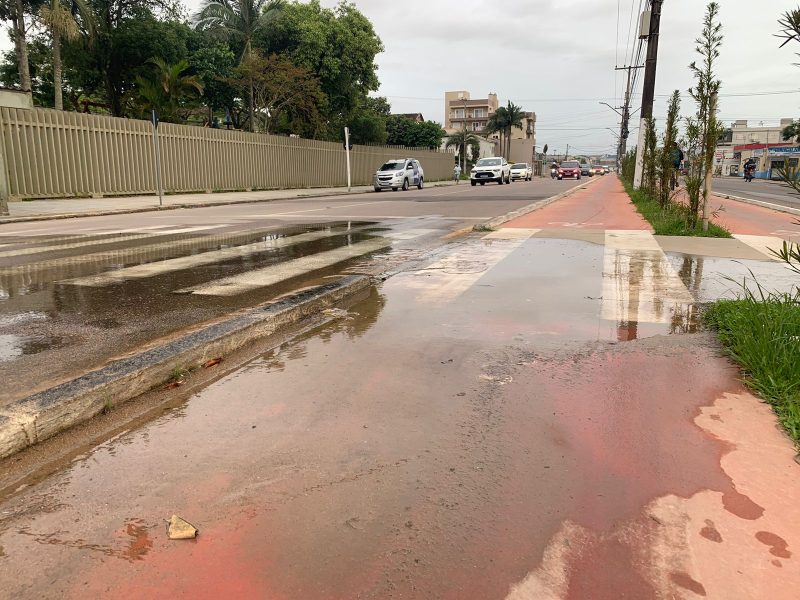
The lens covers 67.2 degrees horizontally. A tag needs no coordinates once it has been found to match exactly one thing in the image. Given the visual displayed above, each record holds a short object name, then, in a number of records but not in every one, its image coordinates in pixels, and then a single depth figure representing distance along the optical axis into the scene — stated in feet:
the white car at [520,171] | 165.07
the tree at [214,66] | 115.85
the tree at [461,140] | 266.16
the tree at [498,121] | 298.56
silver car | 104.06
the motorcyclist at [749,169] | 160.15
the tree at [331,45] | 119.24
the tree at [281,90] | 100.99
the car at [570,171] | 196.85
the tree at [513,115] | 295.07
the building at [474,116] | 374.63
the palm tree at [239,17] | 107.55
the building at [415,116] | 296.77
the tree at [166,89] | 87.86
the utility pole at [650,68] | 69.00
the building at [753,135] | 386.93
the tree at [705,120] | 32.07
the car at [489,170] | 133.80
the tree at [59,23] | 67.41
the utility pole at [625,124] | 177.22
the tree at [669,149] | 44.82
